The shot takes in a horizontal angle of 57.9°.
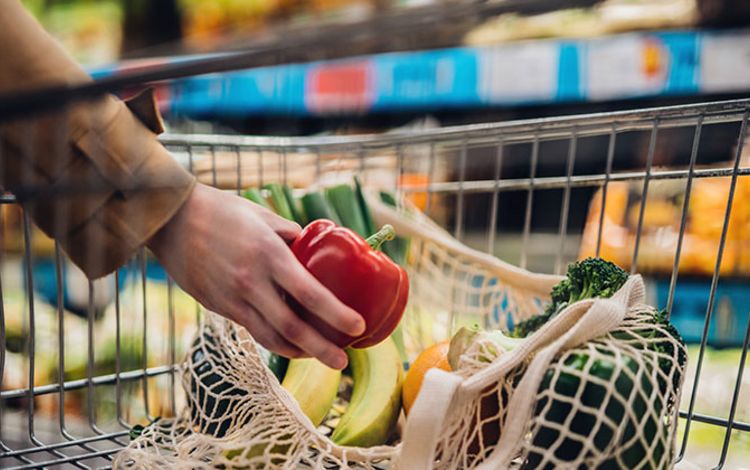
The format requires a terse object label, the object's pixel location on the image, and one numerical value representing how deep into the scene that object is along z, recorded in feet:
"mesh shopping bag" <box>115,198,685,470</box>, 2.02
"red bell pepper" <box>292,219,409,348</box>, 2.52
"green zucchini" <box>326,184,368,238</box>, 4.15
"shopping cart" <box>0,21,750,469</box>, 2.97
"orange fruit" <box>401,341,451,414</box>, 3.03
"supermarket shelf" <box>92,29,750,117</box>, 4.64
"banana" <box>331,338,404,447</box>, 2.96
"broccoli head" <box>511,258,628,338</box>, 2.65
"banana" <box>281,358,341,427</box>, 3.07
